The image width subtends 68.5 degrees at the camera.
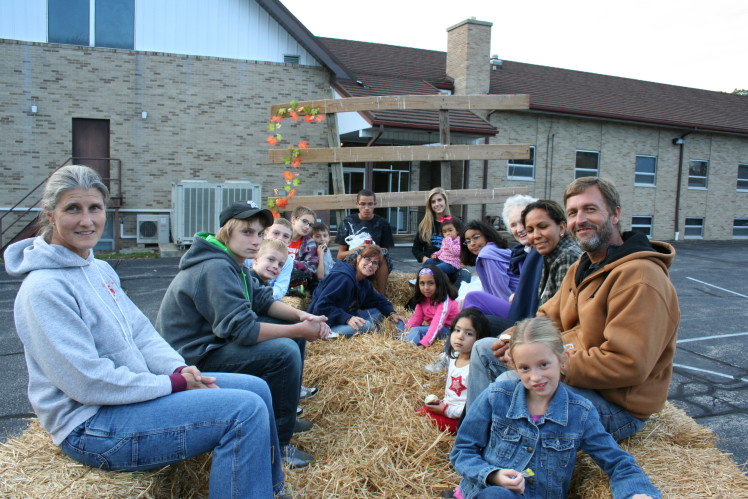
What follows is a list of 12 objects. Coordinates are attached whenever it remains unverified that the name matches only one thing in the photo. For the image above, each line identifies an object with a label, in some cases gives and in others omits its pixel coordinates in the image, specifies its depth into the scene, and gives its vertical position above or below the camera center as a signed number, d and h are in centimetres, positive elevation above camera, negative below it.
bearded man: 251 -54
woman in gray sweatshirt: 216 -80
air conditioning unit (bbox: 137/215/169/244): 1504 -104
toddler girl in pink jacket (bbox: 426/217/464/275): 667 -59
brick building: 1448 +268
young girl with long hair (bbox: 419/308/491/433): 350 -112
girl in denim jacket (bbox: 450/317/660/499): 240 -102
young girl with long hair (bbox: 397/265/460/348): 504 -103
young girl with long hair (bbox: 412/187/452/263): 724 -34
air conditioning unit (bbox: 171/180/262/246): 1450 -27
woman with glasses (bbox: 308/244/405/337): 533 -98
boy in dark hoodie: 309 -76
